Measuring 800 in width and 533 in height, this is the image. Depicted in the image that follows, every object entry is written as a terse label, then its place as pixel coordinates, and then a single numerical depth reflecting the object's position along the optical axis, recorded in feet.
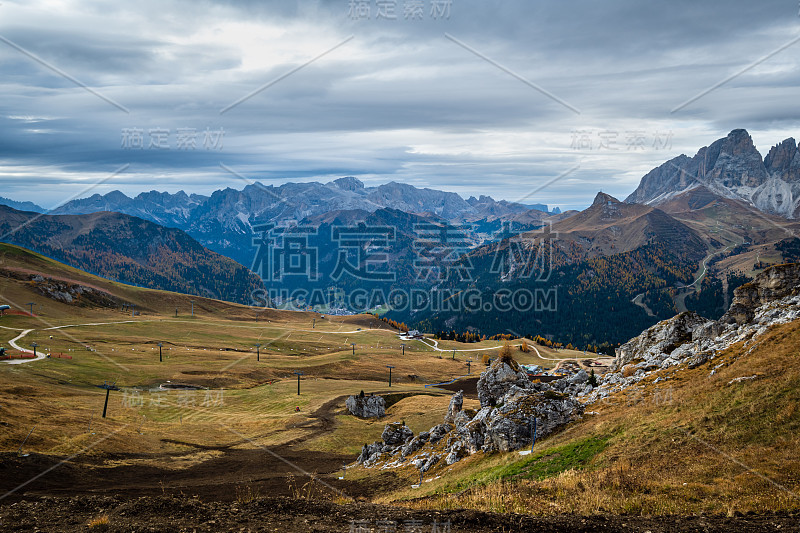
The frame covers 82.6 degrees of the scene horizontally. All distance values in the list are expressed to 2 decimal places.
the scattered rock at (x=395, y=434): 184.55
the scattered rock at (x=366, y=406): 269.23
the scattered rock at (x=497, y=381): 173.06
